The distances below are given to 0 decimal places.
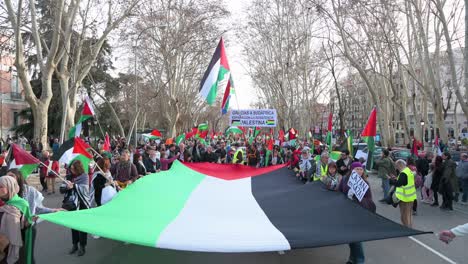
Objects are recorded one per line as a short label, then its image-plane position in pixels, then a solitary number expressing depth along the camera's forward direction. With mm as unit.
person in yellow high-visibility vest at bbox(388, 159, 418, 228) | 7965
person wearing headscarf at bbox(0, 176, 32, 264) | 4527
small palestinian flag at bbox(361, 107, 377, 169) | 10289
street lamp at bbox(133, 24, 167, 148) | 23359
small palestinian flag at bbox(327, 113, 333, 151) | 15308
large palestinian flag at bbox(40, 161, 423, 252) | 4309
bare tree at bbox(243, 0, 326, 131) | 34719
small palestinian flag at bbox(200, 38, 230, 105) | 13680
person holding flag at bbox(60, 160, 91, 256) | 6816
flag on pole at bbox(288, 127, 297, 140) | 24312
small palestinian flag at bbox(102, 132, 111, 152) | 14797
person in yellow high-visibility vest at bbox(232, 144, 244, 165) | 16922
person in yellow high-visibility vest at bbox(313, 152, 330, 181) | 9570
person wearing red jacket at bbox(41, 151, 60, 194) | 14122
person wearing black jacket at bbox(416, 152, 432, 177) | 14484
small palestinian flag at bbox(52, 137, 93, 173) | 8102
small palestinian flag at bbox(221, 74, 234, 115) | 15502
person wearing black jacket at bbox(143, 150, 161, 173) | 12531
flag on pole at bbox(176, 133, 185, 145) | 22638
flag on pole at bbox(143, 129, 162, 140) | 26028
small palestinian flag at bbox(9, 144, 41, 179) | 6731
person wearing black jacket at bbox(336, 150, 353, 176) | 9578
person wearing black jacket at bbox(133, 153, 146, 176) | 10914
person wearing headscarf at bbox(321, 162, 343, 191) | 7914
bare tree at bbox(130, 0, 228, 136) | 26469
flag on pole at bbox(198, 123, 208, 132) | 29497
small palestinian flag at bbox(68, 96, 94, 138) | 12659
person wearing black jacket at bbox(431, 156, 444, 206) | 12188
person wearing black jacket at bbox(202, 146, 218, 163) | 16864
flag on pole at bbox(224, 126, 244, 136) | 35250
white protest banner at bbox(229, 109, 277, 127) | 21703
